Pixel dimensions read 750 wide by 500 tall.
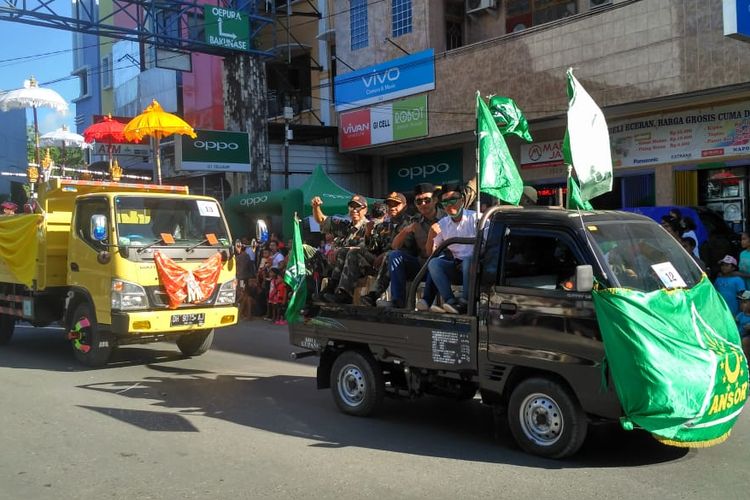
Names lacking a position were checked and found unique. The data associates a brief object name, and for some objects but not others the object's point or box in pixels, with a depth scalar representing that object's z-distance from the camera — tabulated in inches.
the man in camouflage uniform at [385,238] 270.2
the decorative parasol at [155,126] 543.2
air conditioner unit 747.4
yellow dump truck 354.3
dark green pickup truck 199.8
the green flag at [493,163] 251.8
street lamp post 847.1
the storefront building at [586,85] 533.0
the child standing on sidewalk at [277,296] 583.8
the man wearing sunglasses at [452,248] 237.9
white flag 243.6
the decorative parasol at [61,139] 749.3
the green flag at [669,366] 184.7
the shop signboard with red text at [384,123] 735.7
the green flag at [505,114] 286.2
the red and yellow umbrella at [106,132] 584.7
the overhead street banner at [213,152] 700.7
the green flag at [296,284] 292.4
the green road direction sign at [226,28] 712.4
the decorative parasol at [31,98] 657.6
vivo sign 726.5
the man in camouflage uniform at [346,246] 287.4
